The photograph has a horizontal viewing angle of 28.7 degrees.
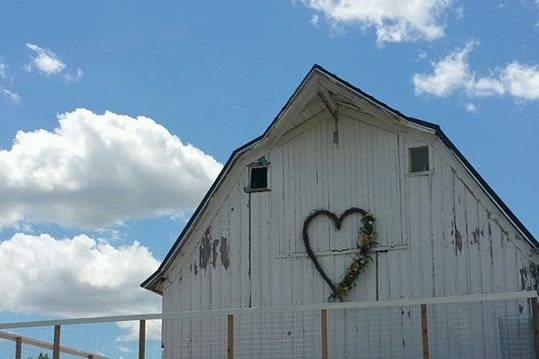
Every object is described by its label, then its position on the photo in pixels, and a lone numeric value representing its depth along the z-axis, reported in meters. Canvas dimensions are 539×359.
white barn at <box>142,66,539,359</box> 18.14
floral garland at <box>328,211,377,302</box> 18.89
